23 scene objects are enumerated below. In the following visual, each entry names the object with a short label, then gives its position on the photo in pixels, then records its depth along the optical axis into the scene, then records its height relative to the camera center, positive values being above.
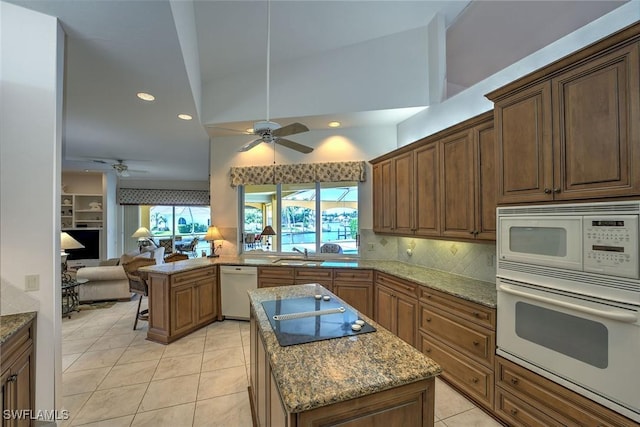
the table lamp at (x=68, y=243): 4.06 -0.39
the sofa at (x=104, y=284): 4.80 -1.21
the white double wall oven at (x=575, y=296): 1.36 -0.47
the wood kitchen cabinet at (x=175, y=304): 3.38 -1.13
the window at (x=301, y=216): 4.59 +0.01
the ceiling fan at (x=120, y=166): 6.25 +1.18
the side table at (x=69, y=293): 4.28 -1.24
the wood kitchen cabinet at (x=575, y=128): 1.39 +0.53
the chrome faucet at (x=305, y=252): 4.54 -0.60
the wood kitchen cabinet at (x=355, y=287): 3.66 -0.96
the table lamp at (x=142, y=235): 8.03 -0.52
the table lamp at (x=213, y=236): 4.55 -0.31
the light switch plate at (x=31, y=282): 1.85 -0.44
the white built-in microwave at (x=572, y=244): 1.36 -0.17
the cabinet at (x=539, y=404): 1.49 -1.16
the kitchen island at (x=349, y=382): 0.98 -0.64
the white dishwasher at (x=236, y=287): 4.01 -1.05
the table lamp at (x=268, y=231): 4.44 -0.23
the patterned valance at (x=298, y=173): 4.36 +0.72
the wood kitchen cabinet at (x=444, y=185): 2.42 +0.34
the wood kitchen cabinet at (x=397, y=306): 2.91 -1.04
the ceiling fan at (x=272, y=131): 2.35 +0.77
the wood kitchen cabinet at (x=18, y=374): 1.47 -0.92
